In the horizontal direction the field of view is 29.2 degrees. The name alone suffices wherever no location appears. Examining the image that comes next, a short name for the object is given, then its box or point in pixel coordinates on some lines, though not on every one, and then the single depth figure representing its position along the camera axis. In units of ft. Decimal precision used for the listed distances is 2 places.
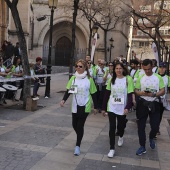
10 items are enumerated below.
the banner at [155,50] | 48.69
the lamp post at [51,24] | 47.83
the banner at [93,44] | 55.24
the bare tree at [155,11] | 71.10
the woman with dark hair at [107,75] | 35.23
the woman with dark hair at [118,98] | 20.24
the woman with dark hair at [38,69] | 49.83
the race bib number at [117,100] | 20.22
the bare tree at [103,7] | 90.82
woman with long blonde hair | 20.27
